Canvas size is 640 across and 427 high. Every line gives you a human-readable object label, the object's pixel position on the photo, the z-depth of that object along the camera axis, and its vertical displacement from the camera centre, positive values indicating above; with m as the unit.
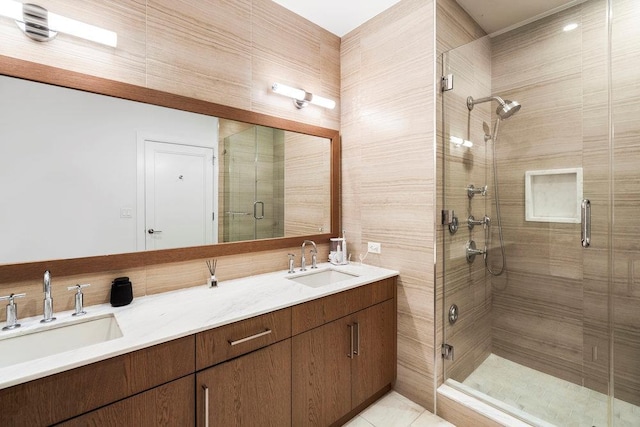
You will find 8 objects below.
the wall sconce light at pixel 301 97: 1.93 +0.83
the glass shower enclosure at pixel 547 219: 1.54 -0.06
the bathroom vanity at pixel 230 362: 0.85 -0.59
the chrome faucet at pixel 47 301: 1.15 -0.37
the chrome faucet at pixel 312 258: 2.05 -0.35
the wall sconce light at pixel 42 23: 1.14 +0.80
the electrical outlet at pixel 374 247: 2.11 -0.28
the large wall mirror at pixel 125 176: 1.18 +0.19
